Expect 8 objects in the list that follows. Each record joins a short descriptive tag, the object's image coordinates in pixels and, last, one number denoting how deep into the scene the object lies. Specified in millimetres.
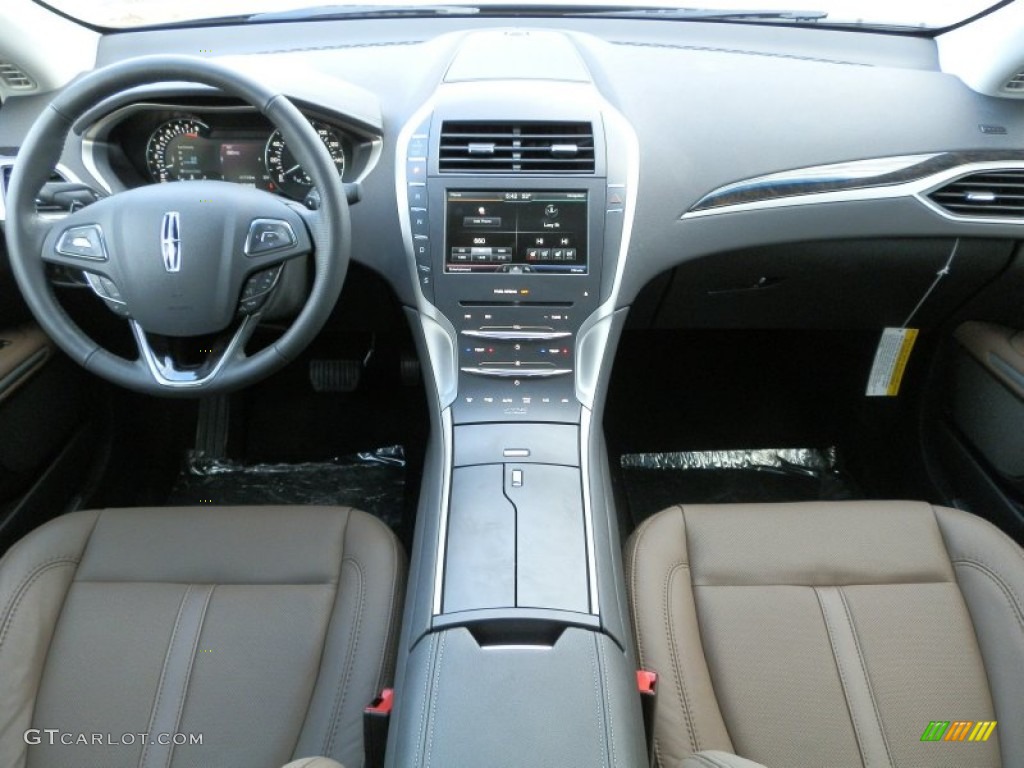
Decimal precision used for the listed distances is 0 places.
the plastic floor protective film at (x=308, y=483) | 2018
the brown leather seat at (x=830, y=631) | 1026
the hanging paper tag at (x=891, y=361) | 1792
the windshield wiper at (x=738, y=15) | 1565
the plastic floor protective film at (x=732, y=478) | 2021
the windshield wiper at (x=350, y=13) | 1582
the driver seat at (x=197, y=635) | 1007
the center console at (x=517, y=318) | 1146
